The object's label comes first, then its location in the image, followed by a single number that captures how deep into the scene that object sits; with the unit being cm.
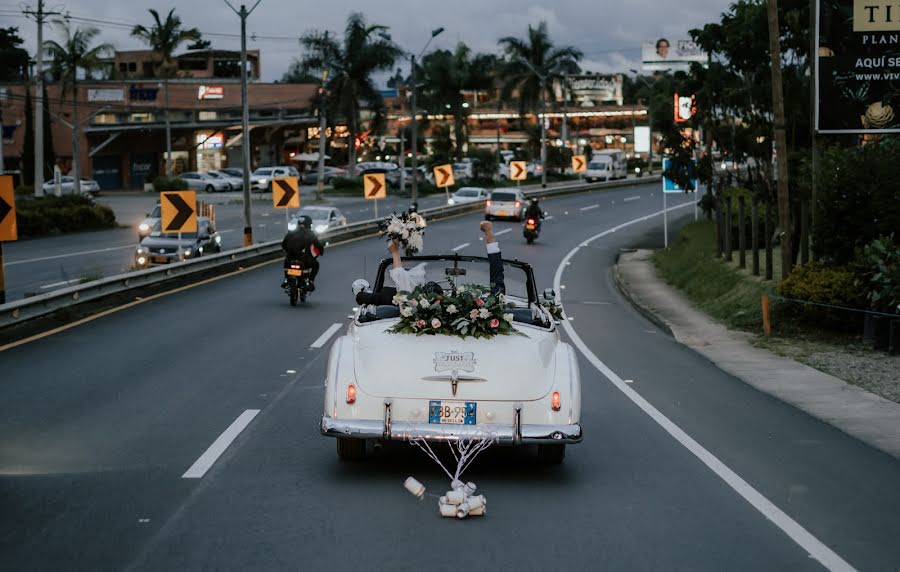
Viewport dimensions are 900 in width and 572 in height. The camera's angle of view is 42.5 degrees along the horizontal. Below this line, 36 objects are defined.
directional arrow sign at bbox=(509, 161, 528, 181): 7256
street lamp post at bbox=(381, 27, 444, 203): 5994
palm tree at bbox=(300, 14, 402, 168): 8044
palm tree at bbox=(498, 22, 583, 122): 9519
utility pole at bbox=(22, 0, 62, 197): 5550
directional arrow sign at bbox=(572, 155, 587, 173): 8681
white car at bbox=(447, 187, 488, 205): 6479
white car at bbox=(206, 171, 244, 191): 8394
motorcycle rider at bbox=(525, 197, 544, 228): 4453
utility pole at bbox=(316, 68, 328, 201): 7975
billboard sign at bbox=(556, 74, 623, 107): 14988
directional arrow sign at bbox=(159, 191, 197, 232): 2572
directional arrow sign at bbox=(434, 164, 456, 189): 6244
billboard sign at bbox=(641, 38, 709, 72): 16788
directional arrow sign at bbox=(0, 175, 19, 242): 1906
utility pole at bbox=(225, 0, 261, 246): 3662
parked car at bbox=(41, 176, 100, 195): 7294
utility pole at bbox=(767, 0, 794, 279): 2208
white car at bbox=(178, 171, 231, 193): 8269
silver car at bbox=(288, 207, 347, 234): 4506
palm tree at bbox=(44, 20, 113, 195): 7200
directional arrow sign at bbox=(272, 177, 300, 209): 3650
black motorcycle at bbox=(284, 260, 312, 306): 2348
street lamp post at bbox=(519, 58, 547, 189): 8119
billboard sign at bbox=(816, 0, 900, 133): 2005
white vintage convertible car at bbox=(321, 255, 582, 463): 866
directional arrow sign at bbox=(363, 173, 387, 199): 4811
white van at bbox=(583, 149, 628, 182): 8800
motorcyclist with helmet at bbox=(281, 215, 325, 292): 2328
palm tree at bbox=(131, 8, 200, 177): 8862
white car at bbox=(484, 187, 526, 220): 5656
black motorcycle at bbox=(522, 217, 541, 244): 4459
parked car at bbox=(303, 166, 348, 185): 9250
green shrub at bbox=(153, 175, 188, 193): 7662
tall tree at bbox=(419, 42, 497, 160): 9569
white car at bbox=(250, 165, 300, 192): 7919
